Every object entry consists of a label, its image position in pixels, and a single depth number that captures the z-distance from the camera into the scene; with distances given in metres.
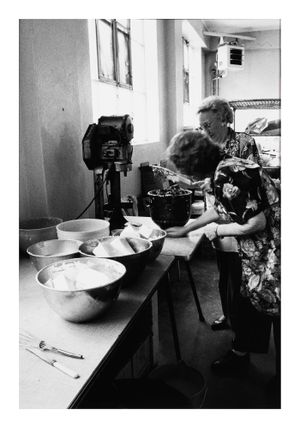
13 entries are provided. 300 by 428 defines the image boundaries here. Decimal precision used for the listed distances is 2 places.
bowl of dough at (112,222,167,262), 1.60
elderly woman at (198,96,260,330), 2.47
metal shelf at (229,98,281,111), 6.48
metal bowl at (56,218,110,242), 1.67
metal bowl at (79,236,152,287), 1.35
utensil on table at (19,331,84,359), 0.98
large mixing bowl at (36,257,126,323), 1.06
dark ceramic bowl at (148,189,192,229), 1.93
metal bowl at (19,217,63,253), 1.73
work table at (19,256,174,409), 0.85
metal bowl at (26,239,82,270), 1.60
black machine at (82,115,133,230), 2.14
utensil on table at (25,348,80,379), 0.90
